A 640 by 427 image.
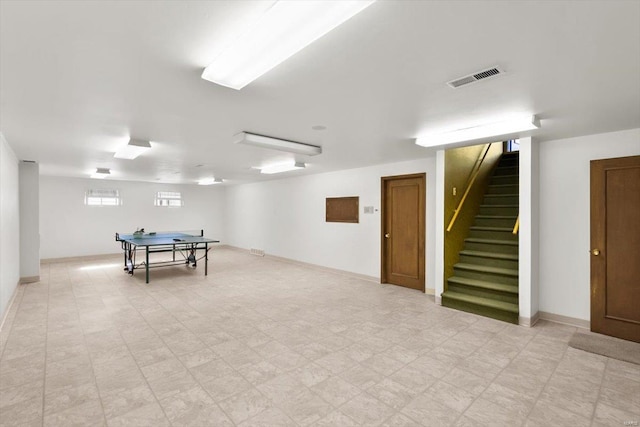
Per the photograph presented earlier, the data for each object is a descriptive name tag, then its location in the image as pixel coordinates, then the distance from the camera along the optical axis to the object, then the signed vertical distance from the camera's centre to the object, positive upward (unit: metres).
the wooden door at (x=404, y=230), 5.80 -0.33
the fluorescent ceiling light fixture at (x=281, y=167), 6.29 +1.04
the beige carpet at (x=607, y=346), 3.18 -1.50
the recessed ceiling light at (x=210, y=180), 9.57 +1.11
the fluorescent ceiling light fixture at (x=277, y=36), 1.39 +0.95
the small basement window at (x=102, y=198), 9.45 +0.55
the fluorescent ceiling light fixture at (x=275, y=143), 3.92 +0.99
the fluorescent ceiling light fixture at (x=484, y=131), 3.25 +0.99
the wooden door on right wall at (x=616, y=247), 3.60 -0.42
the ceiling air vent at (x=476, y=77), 2.18 +1.03
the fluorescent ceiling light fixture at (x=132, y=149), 4.27 +0.98
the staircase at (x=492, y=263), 4.39 -0.82
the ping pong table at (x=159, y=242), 6.66 -0.61
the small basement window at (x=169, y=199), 10.79 +0.58
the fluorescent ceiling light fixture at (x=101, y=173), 7.36 +1.10
